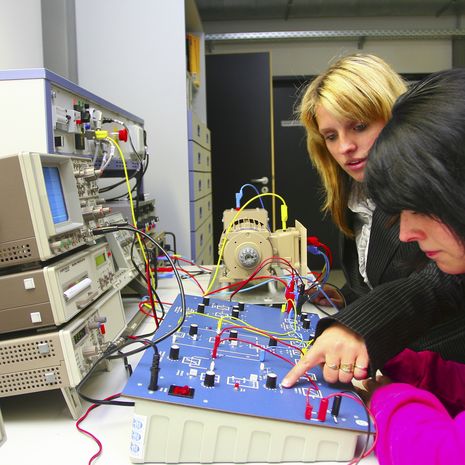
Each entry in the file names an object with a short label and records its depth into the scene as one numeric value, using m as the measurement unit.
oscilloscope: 0.72
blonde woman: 0.75
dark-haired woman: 0.54
